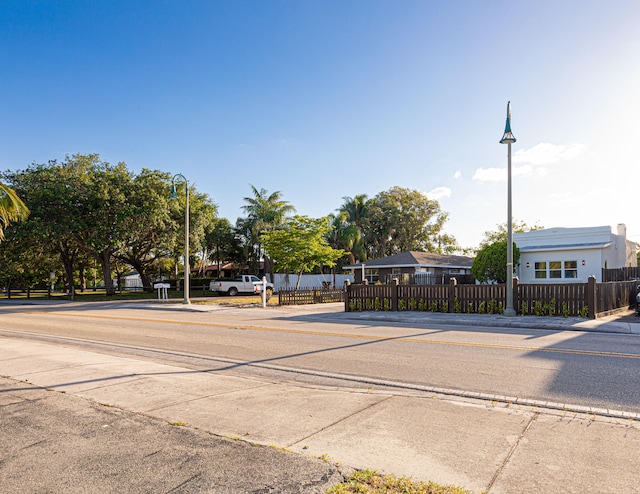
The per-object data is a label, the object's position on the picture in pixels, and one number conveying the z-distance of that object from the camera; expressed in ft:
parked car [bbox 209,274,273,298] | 128.57
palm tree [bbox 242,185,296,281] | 162.30
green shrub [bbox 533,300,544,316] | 57.47
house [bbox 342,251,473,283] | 124.78
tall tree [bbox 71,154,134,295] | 113.39
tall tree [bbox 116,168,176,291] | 116.98
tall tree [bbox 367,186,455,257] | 192.24
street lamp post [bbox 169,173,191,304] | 89.99
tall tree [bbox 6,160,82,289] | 107.86
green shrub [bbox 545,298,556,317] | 56.65
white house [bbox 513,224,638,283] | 91.35
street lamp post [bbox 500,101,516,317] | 57.65
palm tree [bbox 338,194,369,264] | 175.52
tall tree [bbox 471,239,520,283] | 94.02
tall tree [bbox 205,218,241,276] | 169.37
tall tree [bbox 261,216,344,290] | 119.44
